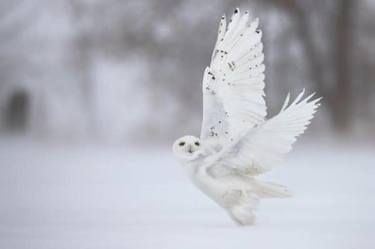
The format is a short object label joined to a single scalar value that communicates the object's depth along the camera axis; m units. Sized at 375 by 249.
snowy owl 18.28
